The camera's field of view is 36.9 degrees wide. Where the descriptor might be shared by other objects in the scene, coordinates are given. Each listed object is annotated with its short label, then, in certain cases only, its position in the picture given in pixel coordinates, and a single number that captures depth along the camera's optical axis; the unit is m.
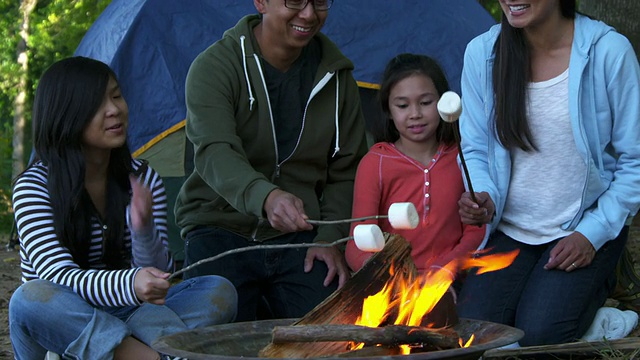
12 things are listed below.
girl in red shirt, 3.81
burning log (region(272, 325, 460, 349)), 2.54
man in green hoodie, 3.75
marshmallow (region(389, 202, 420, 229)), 2.76
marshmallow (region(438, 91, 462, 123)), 2.71
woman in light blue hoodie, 3.52
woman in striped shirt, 3.13
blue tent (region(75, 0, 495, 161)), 5.56
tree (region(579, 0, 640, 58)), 6.27
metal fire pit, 2.49
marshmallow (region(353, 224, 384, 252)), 2.75
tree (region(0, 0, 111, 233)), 14.75
